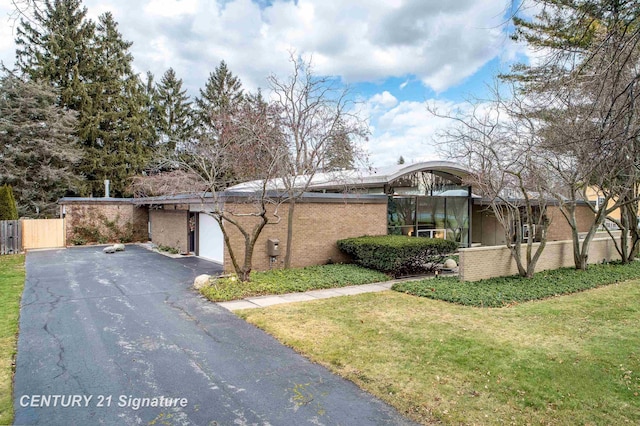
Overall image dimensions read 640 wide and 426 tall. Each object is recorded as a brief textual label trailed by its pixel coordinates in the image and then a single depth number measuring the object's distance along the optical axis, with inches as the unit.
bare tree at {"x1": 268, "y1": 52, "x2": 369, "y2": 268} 476.7
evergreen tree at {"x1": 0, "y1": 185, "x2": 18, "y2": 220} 748.6
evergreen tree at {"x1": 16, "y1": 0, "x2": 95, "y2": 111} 1146.7
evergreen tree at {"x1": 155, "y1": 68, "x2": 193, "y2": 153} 1520.7
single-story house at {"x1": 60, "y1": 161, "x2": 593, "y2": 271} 533.3
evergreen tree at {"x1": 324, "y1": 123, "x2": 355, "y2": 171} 494.6
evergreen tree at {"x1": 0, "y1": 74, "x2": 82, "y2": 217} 1016.2
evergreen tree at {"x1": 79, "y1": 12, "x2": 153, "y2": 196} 1245.7
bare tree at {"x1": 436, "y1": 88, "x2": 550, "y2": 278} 440.1
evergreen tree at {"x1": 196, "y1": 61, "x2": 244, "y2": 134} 1601.9
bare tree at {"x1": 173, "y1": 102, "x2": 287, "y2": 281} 434.3
